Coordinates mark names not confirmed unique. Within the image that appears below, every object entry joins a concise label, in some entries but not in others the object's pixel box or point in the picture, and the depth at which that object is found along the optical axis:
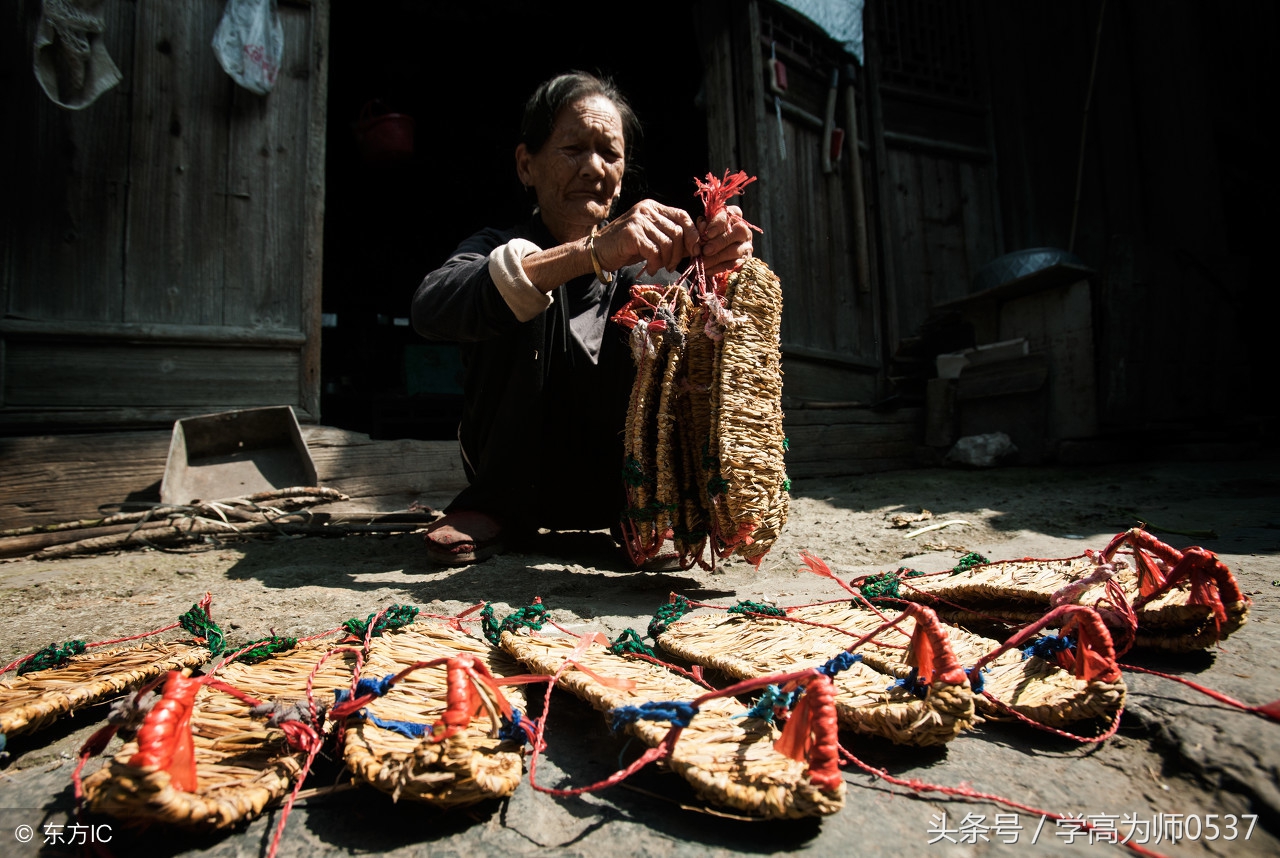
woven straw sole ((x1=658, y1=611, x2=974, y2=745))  0.82
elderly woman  2.01
